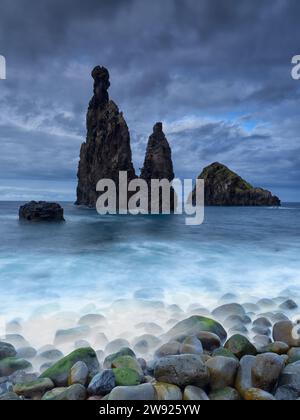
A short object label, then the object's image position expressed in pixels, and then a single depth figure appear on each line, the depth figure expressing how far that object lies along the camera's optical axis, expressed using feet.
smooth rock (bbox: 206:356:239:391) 14.16
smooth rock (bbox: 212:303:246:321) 23.20
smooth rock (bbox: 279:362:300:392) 13.71
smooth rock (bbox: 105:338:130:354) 18.06
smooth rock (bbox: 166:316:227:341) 19.58
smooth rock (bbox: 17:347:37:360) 17.48
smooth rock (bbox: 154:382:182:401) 13.08
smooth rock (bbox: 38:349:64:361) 17.34
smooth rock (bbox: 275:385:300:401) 13.41
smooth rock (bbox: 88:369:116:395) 13.50
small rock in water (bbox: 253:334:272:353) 18.98
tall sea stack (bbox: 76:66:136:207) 246.27
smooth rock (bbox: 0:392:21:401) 13.18
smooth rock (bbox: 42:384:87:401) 13.12
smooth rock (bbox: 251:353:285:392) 13.88
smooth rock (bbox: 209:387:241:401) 13.50
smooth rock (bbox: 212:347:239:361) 16.40
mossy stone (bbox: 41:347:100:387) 14.71
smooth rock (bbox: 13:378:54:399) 13.79
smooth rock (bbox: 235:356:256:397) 13.80
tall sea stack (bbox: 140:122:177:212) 244.22
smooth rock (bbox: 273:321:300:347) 18.80
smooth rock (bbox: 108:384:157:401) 12.61
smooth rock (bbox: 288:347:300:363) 15.99
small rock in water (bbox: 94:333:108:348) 19.04
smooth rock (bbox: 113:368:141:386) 13.97
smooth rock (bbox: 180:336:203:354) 16.84
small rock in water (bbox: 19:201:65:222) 110.93
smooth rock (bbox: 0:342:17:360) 17.19
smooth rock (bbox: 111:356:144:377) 15.20
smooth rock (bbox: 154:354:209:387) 13.83
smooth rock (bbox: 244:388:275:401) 12.93
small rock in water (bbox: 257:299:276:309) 25.76
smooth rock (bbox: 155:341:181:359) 17.19
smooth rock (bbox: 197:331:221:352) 18.28
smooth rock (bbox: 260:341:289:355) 17.31
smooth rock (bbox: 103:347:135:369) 16.21
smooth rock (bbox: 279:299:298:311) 25.58
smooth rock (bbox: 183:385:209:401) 13.15
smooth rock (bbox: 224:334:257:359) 16.98
